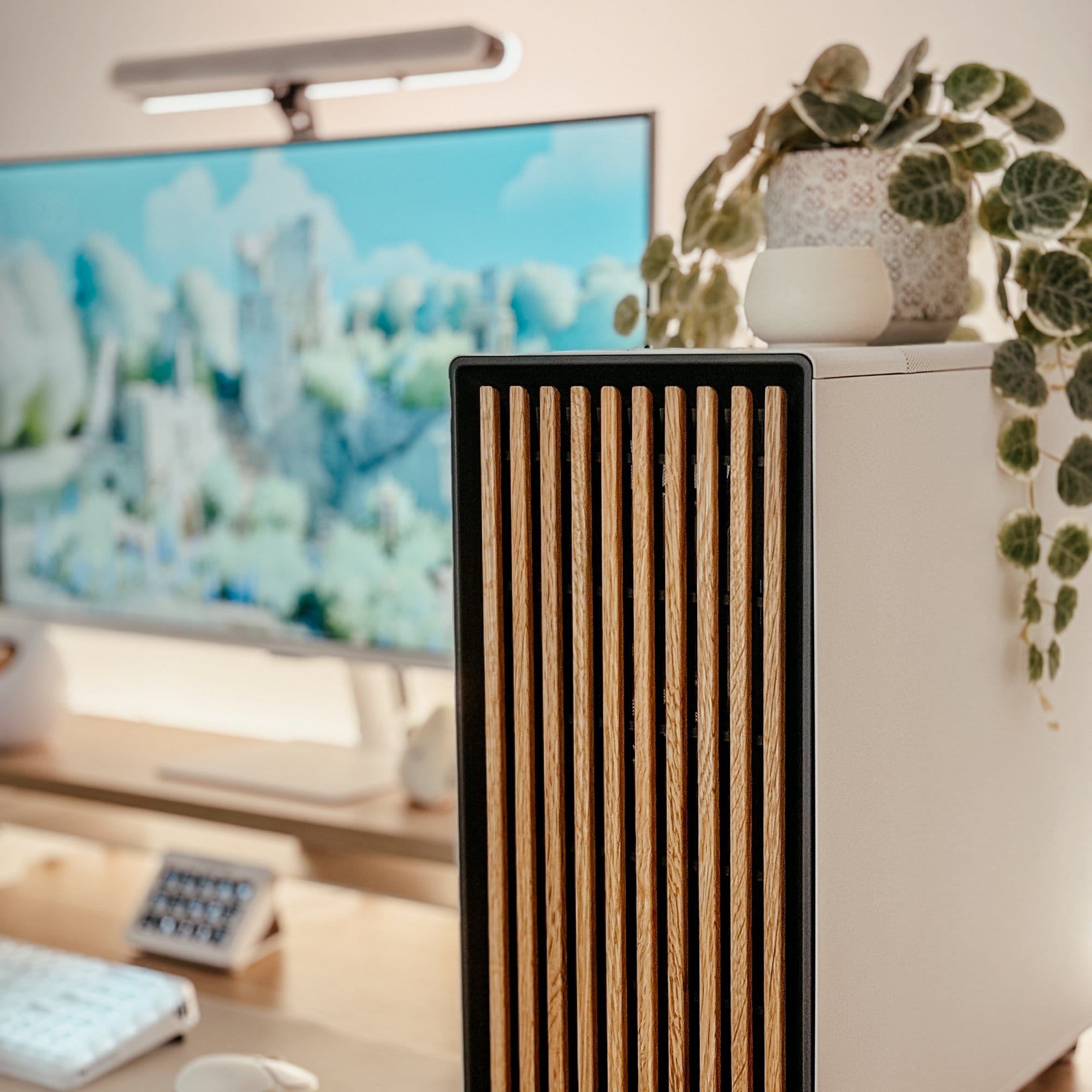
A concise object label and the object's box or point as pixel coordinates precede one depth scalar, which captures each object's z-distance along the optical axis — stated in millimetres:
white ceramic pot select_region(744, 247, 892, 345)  810
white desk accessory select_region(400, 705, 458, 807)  1345
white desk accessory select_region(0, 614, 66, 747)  1575
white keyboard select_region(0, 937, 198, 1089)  1053
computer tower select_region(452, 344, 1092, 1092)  700
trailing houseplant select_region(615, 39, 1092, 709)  846
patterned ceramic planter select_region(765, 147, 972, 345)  914
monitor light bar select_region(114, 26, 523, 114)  1352
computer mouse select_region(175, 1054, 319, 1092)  949
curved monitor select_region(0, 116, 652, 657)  1293
